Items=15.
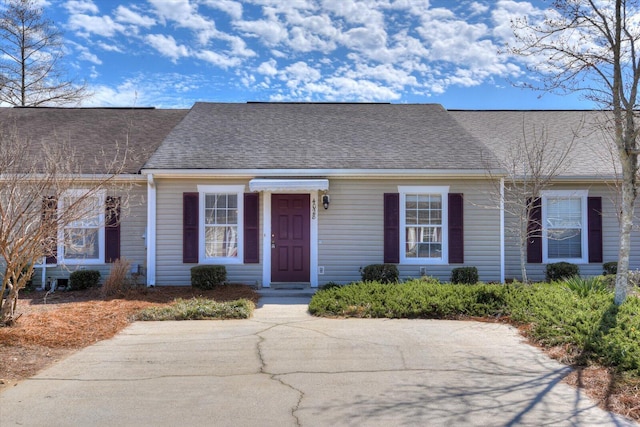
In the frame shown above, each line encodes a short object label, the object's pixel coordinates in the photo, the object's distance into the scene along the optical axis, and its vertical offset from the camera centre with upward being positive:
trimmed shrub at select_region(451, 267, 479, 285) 10.91 -1.02
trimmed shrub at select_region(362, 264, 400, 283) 10.76 -0.96
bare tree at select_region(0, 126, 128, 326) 6.61 +0.21
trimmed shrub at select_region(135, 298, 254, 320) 8.26 -1.39
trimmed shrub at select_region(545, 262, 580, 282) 11.38 -0.94
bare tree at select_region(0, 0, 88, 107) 21.83 +6.94
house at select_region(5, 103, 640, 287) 11.17 +0.32
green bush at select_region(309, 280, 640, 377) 5.73 -1.23
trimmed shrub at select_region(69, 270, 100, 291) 10.88 -1.12
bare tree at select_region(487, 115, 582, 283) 10.29 +1.10
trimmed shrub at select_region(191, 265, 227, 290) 10.64 -1.02
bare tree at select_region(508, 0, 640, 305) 7.04 +1.88
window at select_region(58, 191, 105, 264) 11.19 -0.40
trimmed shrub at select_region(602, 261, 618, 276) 11.51 -0.90
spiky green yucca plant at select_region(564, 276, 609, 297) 8.29 -0.98
